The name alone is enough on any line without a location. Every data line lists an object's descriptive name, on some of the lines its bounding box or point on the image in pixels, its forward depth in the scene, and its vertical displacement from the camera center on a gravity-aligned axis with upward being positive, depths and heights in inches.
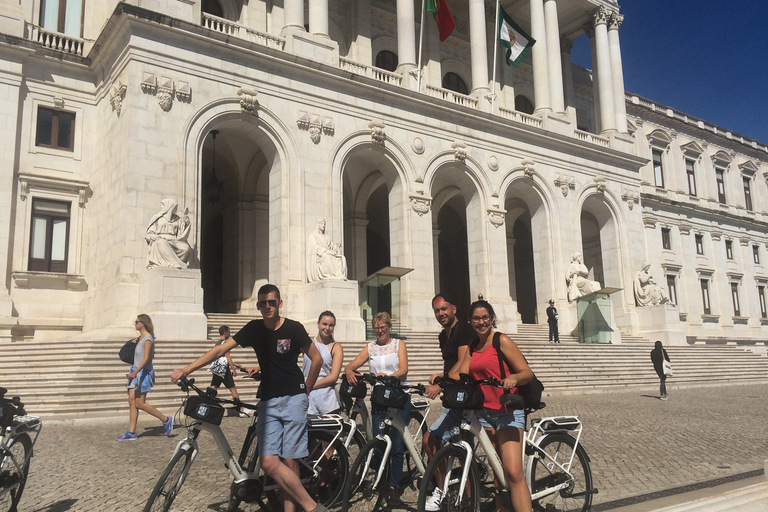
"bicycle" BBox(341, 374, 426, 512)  215.6 -37.3
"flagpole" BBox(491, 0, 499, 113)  1042.7 +422.7
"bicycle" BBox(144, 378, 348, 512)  191.8 -38.4
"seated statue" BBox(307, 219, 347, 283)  778.2 +103.3
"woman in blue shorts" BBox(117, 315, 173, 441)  374.0 -13.9
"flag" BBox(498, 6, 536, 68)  1056.2 +487.6
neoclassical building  737.6 +256.5
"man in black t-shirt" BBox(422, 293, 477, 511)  210.2 -5.1
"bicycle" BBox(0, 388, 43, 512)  205.0 -30.6
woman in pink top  191.9 -15.8
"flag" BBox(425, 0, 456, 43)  1003.9 +493.8
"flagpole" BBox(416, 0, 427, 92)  964.9 +384.0
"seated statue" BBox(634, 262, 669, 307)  1165.1 +79.3
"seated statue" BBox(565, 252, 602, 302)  1065.5 +91.9
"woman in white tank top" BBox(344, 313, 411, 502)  236.7 -6.6
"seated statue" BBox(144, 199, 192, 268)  676.7 +116.0
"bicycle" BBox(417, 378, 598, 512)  192.4 -40.4
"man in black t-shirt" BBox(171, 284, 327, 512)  196.1 -9.7
